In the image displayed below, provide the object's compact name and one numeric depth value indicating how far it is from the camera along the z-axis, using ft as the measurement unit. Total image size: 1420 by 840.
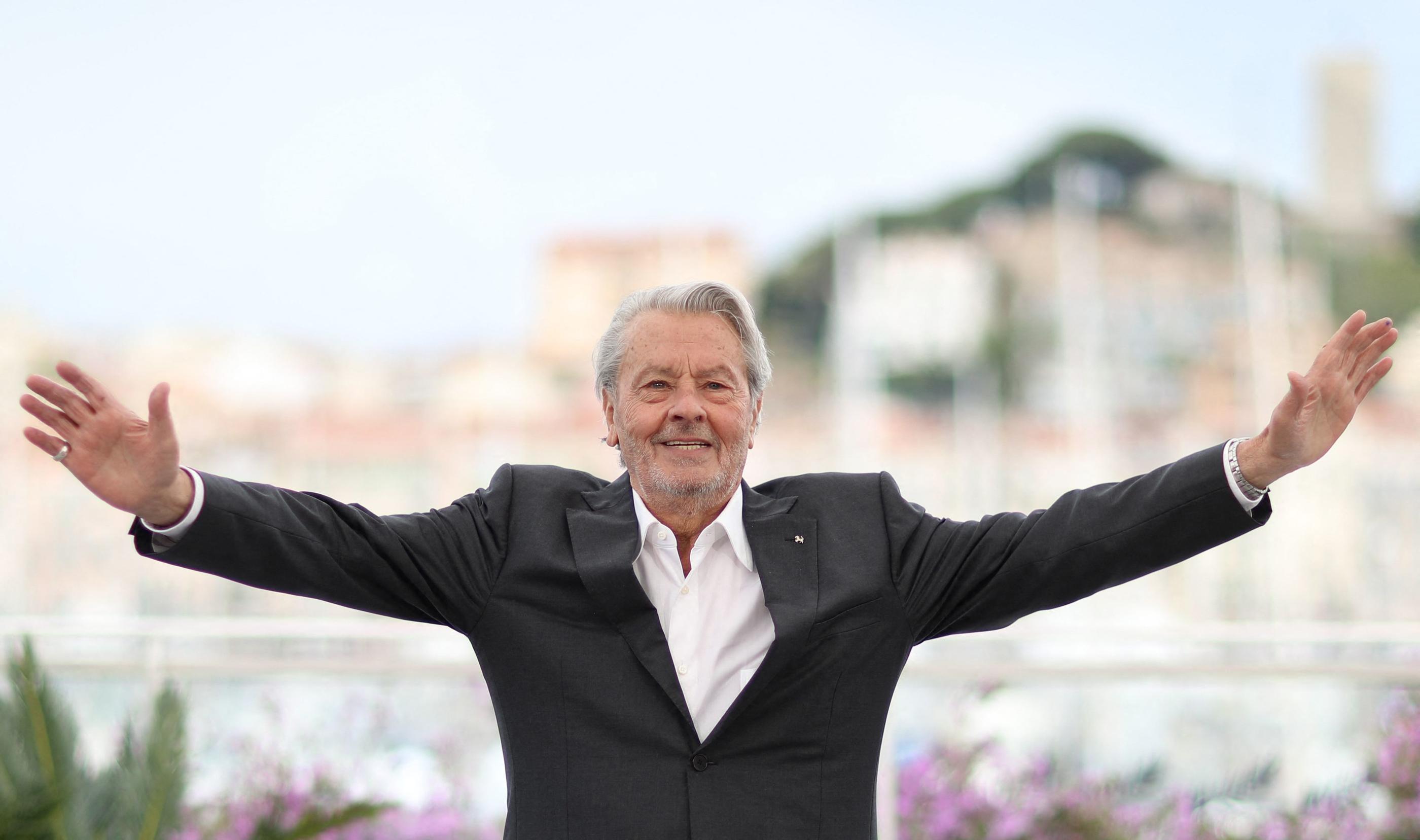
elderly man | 15.20
